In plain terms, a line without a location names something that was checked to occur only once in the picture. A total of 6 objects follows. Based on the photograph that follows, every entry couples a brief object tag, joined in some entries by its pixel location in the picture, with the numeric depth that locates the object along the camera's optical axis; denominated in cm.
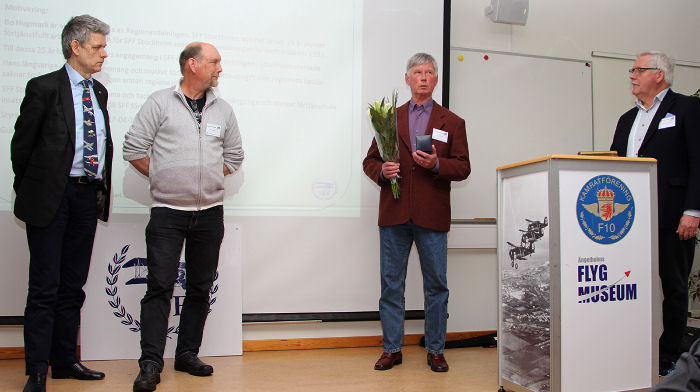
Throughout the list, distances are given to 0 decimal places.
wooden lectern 229
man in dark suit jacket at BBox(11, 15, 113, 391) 244
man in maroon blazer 295
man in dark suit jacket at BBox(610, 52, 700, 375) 279
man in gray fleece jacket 264
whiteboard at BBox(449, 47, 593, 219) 397
